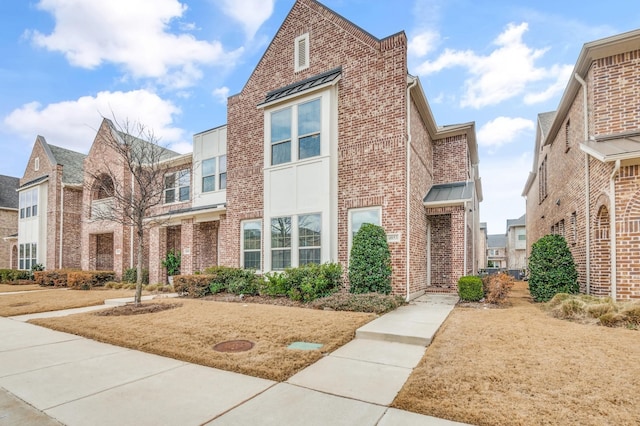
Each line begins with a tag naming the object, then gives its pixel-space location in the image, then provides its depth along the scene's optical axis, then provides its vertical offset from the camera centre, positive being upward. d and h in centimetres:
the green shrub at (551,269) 895 -125
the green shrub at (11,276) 2067 -316
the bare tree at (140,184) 909 +125
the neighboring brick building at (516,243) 4109 -239
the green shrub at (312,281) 914 -160
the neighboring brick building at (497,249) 5781 -441
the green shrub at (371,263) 902 -107
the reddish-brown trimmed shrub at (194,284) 1130 -208
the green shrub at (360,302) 780 -193
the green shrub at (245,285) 1087 -201
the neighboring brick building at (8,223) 2766 +28
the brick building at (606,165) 753 +148
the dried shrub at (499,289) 899 -177
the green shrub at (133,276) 1689 -263
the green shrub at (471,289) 933 -186
